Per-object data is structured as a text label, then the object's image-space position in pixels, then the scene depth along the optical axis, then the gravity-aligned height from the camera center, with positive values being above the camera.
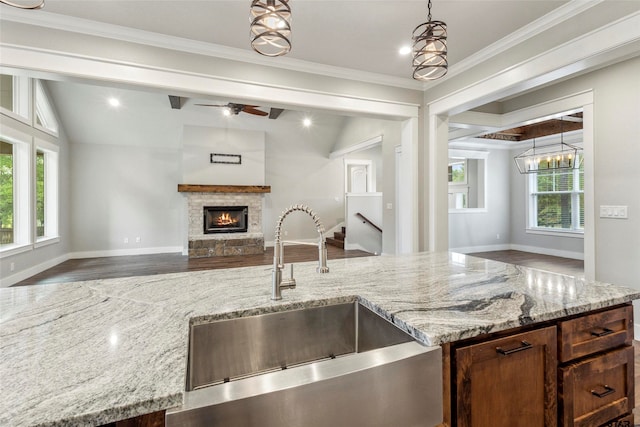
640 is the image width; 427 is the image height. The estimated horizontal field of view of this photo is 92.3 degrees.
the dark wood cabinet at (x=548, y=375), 0.97 -0.59
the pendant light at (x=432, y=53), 1.69 +0.91
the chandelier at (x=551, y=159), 5.59 +0.93
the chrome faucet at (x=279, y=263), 1.23 -0.22
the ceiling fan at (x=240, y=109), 5.43 +1.82
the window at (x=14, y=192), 4.48 +0.32
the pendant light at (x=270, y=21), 1.40 +0.91
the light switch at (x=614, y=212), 2.88 -0.06
